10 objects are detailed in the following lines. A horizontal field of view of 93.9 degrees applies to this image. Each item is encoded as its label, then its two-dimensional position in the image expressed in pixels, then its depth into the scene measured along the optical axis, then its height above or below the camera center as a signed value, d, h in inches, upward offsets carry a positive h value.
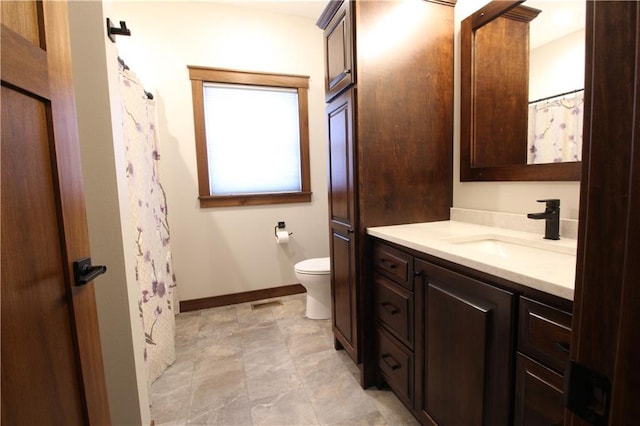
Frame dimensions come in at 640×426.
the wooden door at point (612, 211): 11.3 -1.4
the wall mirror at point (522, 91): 49.6 +16.7
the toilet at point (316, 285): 96.0 -32.3
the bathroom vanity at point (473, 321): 31.5 -18.8
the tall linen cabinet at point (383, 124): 62.7 +13.2
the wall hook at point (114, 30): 46.1 +25.7
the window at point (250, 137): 108.5 +19.9
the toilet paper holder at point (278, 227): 118.1 -15.5
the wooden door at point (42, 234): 22.2 -3.3
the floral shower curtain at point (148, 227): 64.2 -8.6
